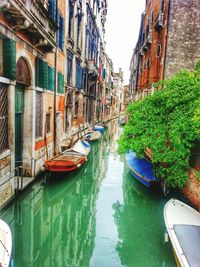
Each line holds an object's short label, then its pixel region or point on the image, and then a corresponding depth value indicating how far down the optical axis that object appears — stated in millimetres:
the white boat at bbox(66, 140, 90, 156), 13250
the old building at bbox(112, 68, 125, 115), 68938
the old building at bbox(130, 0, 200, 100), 12656
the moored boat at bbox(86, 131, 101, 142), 20356
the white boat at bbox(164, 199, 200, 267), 4418
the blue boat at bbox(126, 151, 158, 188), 9658
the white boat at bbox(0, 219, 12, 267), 3668
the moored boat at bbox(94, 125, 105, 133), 27056
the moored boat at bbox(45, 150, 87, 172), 9953
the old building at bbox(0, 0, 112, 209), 7092
